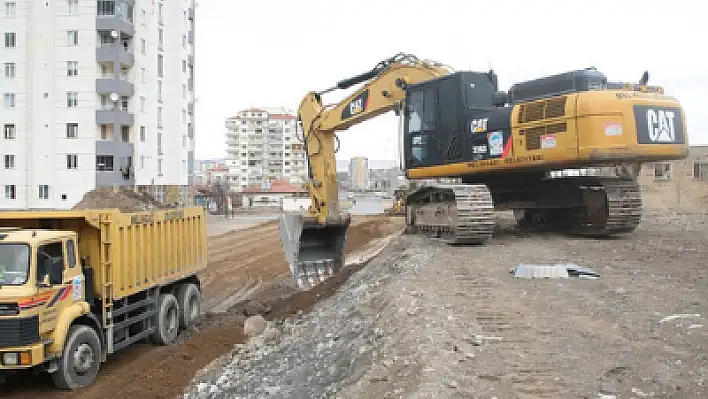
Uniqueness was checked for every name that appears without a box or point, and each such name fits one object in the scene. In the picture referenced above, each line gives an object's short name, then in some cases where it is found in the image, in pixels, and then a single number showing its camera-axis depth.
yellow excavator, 10.43
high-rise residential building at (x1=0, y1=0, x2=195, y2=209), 43.50
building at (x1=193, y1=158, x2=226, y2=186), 164.00
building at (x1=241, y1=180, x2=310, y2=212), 90.12
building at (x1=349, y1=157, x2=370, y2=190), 194.75
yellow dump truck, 7.57
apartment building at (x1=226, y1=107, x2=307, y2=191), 140.88
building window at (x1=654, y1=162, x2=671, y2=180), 33.91
